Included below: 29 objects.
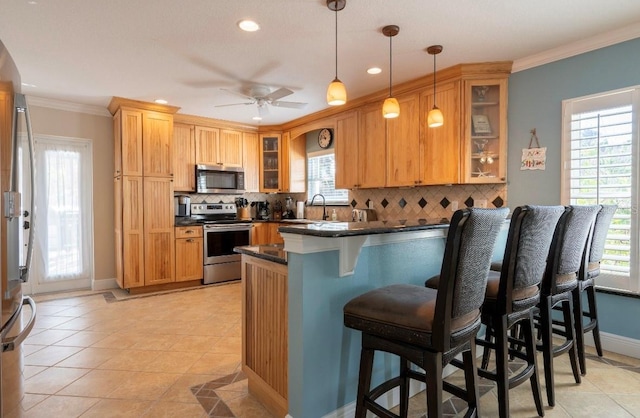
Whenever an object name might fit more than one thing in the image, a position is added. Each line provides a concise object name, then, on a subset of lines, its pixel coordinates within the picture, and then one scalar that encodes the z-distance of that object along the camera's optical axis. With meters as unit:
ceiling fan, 3.99
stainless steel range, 5.33
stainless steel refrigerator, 1.23
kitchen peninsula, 1.75
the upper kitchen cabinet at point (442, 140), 3.66
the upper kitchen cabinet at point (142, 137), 4.67
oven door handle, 5.33
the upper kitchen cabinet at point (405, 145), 4.04
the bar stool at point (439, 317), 1.36
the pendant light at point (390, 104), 2.75
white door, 4.70
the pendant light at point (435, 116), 3.04
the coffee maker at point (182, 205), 5.56
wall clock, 5.81
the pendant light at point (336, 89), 2.40
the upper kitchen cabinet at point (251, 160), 6.11
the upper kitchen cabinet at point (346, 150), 4.81
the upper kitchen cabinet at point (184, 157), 5.38
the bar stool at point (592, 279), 2.51
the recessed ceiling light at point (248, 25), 2.67
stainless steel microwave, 5.55
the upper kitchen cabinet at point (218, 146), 5.63
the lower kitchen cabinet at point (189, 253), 5.08
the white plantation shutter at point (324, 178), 5.78
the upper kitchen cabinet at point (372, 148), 4.43
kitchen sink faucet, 5.80
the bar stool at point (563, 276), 2.13
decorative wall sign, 3.31
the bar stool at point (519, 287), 1.82
